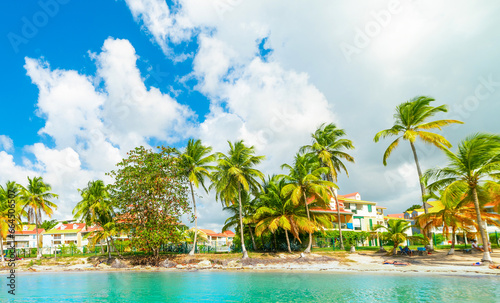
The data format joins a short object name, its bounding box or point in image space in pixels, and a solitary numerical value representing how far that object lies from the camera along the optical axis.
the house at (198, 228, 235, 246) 100.29
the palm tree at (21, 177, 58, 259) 42.66
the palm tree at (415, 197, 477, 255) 26.45
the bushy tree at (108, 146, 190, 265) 34.03
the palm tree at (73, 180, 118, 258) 38.44
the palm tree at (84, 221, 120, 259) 36.19
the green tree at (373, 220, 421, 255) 28.02
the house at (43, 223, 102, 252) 82.75
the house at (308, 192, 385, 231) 45.44
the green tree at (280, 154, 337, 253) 33.16
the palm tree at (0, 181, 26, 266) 41.65
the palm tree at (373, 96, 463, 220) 29.06
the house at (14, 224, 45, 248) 82.89
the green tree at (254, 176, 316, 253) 32.59
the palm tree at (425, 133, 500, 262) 22.77
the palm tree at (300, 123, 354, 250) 39.75
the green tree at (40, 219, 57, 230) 90.69
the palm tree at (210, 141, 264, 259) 35.28
